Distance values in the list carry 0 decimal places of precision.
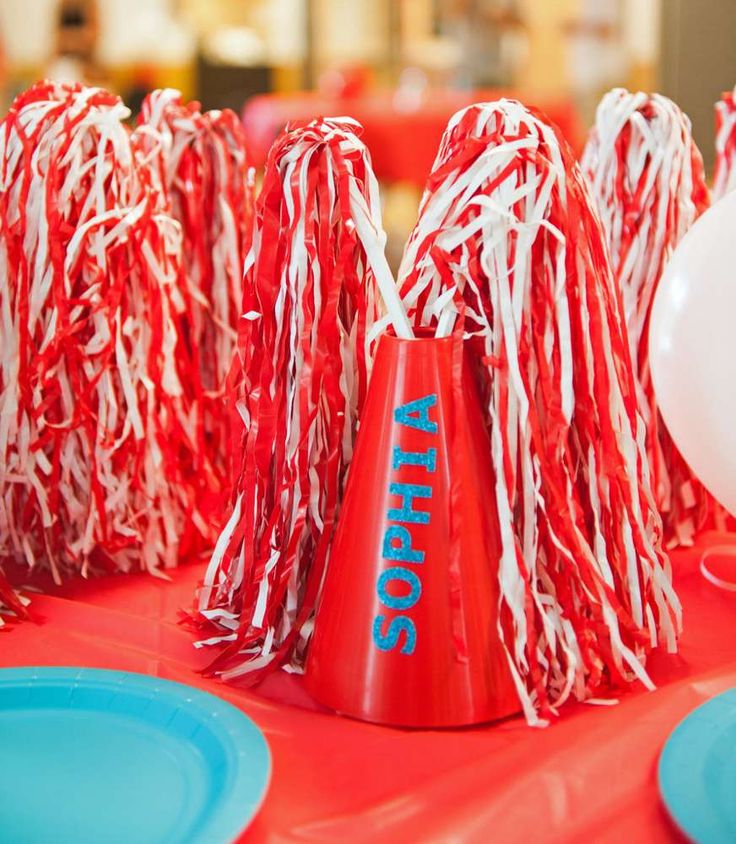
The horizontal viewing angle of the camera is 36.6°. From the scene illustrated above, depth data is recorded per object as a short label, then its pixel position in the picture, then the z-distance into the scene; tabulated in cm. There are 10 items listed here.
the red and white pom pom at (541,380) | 69
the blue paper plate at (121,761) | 56
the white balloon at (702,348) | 71
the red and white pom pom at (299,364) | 75
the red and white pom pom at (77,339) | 91
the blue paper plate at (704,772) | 54
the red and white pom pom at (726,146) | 100
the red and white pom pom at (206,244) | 101
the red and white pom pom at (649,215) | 96
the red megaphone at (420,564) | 67
